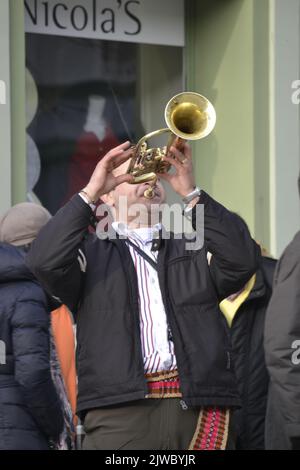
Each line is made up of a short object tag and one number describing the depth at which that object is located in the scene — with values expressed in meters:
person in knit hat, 9.20
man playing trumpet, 7.88
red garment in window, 14.63
